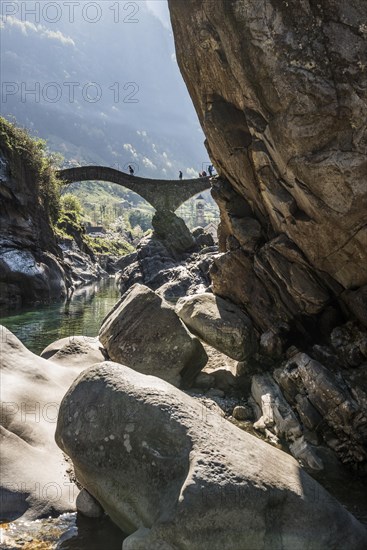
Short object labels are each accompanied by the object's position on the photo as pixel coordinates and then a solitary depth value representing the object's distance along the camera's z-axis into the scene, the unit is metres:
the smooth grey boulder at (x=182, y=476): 6.40
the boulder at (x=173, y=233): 60.50
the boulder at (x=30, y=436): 8.01
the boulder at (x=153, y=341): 14.53
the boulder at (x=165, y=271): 40.78
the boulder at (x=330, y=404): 10.25
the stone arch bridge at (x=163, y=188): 73.75
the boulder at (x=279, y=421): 10.26
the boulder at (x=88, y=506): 7.89
